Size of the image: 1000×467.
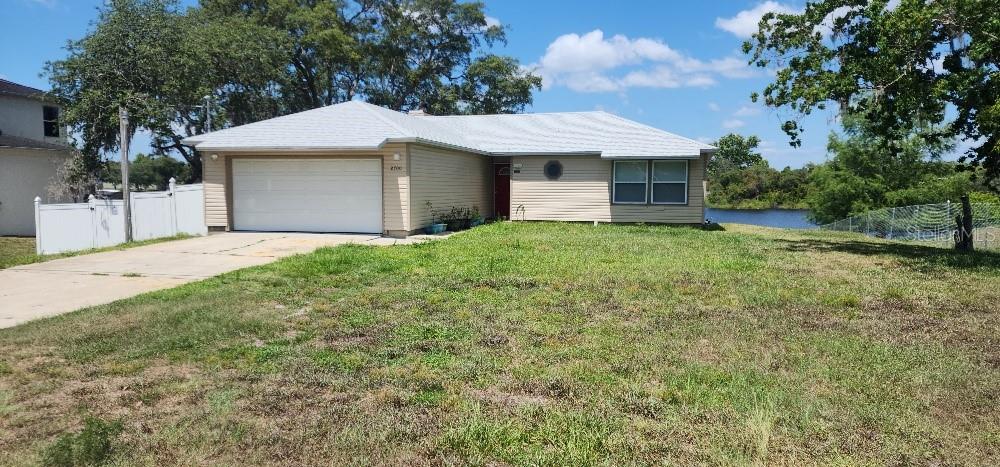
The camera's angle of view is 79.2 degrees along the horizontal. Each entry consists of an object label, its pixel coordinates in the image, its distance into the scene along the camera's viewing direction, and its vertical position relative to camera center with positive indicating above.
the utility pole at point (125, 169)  14.70 +0.83
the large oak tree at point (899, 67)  10.04 +2.40
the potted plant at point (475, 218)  17.81 -0.51
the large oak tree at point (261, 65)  22.17 +6.32
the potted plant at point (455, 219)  16.33 -0.49
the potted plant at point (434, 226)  15.14 -0.63
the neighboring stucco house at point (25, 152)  21.42 +1.84
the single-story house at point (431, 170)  14.18 +0.83
